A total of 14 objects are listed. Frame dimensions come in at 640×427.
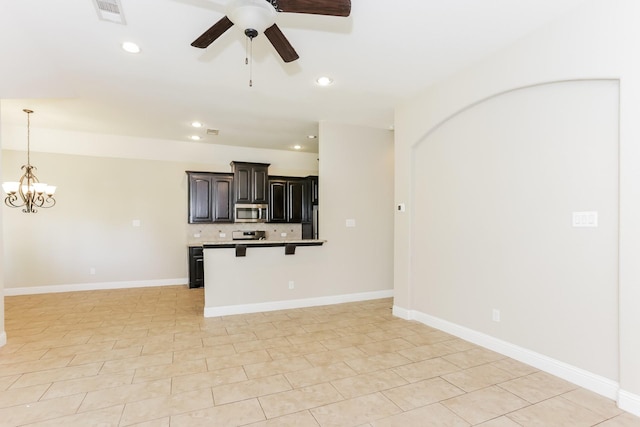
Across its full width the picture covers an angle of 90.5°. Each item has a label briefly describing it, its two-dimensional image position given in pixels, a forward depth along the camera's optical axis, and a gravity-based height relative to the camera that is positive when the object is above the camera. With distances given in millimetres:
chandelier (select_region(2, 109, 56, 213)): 4559 +323
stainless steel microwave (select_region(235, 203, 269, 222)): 6363 +35
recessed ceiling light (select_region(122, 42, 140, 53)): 2824 +1510
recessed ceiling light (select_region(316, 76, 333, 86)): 3506 +1500
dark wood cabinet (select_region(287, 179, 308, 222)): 6664 +295
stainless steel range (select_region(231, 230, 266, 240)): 6570 -443
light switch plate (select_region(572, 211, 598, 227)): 2383 -35
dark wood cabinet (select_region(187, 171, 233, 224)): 6156 +329
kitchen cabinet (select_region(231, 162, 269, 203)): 6334 +648
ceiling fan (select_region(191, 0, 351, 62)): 1876 +1235
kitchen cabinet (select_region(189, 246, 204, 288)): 6047 -1028
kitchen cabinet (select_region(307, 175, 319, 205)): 6543 +546
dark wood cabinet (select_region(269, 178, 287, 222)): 6527 +288
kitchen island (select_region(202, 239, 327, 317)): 4293 -872
